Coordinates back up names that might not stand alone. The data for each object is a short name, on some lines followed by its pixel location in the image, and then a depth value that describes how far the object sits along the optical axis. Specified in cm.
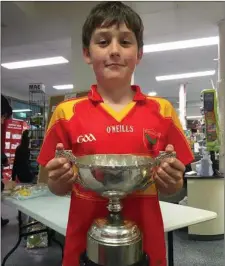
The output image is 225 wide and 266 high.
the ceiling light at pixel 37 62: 587
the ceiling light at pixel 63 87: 891
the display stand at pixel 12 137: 741
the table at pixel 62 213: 150
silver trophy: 54
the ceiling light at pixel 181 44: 466
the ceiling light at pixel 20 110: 1144
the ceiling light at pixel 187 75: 721
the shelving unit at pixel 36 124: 418
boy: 71
